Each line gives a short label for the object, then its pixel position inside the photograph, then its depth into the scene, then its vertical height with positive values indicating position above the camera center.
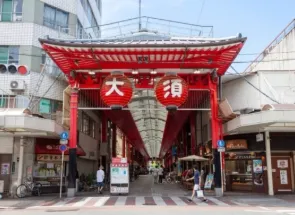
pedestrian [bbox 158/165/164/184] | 27.25 -3.06
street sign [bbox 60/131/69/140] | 14.31 +0.58
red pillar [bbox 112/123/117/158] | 30.43 +0.72
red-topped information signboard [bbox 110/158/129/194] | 15.49 -1.82
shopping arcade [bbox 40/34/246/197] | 14.28 +4.96
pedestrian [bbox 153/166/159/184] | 27.68 -3.10
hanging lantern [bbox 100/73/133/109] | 13.42 +2.81
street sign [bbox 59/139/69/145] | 14.30 +0.30
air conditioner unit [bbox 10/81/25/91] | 16.05 +3.72
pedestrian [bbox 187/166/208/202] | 12.89 -1.85
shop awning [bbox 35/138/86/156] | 16.46 +0.02
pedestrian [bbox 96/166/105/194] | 16.72 -2.06
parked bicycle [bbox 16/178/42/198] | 15.11 -2.46
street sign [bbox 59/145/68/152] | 14.36 -0.03
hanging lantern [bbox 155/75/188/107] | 13.43 +2.81
